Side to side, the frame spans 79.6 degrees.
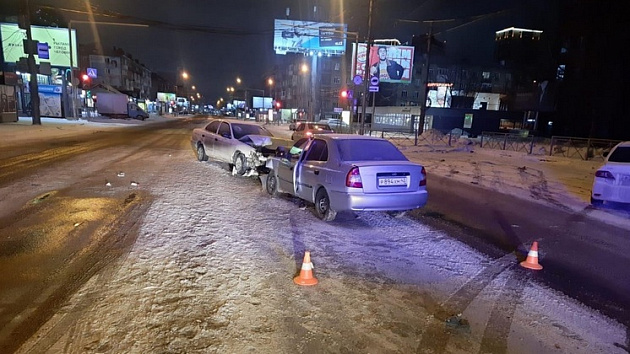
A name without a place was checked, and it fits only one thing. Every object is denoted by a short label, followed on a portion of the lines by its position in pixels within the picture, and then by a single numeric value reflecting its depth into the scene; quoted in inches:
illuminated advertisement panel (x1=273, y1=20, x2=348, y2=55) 2012.8
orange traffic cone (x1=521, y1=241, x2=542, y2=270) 199.8
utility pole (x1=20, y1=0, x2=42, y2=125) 1065.1
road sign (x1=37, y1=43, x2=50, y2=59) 1228.0
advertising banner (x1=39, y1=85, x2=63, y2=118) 1518.2
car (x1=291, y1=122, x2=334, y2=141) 1008.4
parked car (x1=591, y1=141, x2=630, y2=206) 311.7
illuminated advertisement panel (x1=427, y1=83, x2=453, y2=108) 2415.1
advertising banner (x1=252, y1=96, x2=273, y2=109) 3735.7
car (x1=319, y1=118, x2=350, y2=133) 1495.7
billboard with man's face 1624.0
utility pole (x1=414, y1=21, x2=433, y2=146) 1208.3
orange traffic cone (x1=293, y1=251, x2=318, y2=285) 166.9
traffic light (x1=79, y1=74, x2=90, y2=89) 1422.2
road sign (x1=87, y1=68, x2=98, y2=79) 1553.0
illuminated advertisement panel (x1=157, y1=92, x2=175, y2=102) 4288.9
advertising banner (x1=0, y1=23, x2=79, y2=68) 1476.4
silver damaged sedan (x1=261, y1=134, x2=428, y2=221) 247.4
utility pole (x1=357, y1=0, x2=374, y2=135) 784.8
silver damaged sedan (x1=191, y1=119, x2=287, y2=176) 435.2
